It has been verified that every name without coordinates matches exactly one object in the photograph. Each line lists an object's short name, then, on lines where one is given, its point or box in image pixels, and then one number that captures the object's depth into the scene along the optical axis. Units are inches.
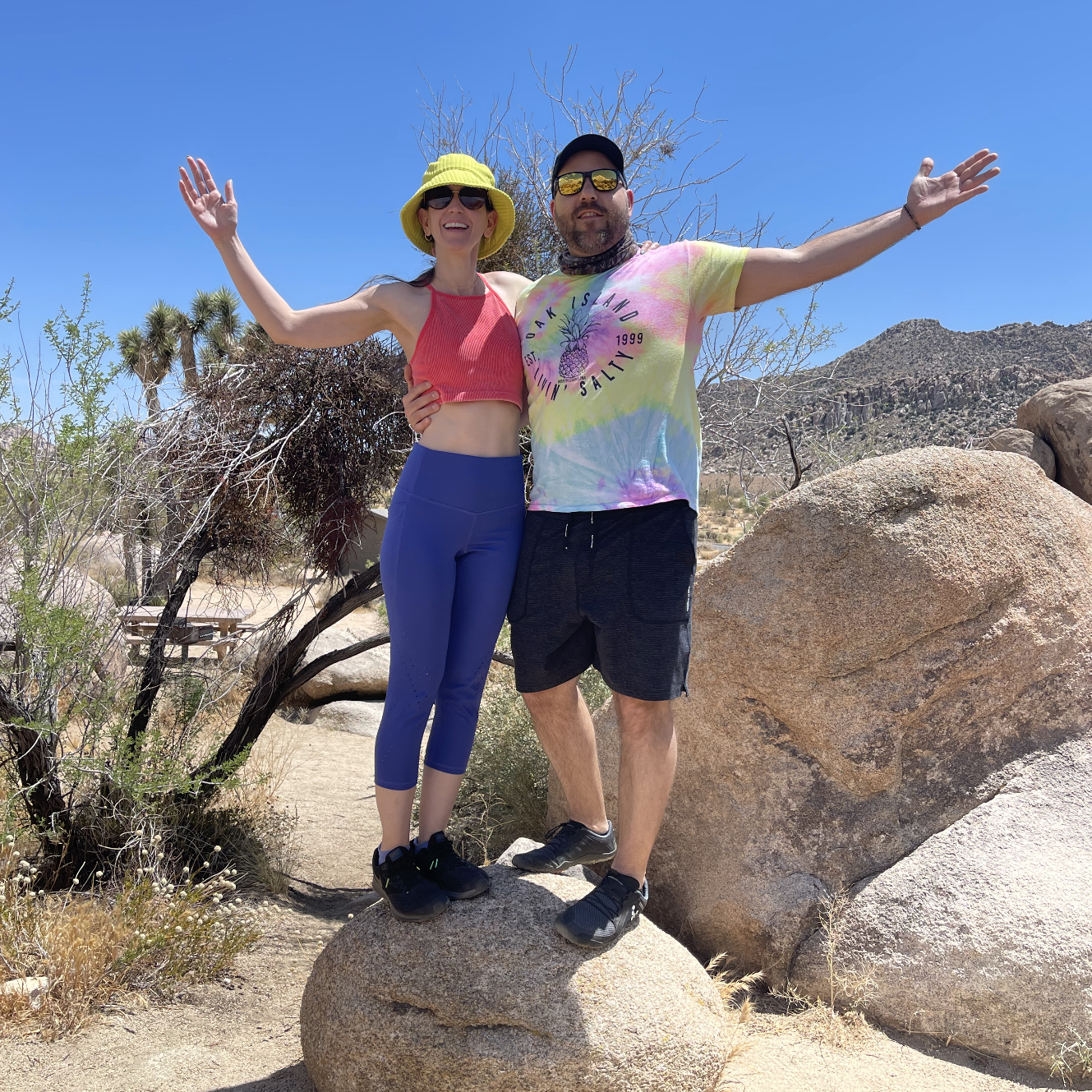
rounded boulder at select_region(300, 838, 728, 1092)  106.5
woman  112.1
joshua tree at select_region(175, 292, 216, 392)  903.7
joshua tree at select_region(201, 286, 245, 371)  841.5
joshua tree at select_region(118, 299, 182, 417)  829.8
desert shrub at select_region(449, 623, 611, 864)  223.8
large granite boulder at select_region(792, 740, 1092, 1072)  125.3
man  109.2
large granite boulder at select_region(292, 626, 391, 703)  389.4
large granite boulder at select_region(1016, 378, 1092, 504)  346.6
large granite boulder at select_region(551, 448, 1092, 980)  145.1
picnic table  216.2
